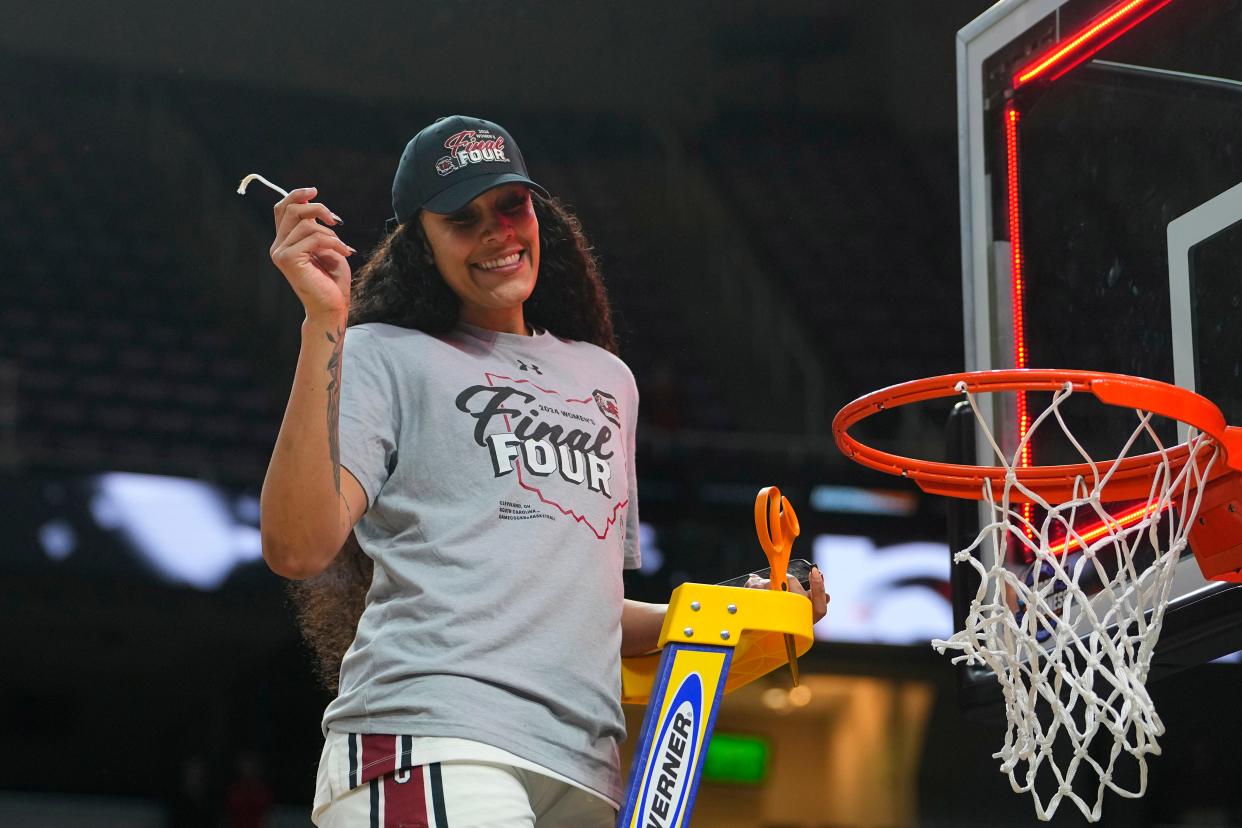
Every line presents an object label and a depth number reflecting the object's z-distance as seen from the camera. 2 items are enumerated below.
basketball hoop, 5.17
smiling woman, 4.83
